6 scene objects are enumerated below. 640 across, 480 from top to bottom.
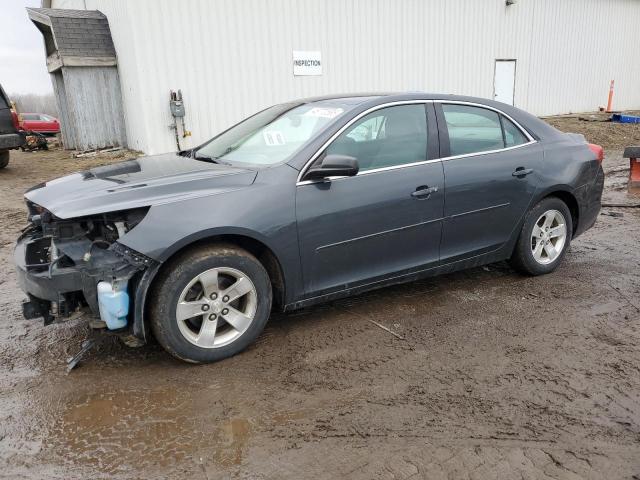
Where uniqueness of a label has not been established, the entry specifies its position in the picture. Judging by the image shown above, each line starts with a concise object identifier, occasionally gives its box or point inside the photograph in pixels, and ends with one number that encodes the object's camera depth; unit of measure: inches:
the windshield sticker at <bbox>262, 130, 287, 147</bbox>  155.2
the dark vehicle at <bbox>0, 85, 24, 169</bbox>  431.8
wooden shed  518.3
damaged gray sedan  123.0
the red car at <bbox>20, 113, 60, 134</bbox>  976.9
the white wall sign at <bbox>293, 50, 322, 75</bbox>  543.5
